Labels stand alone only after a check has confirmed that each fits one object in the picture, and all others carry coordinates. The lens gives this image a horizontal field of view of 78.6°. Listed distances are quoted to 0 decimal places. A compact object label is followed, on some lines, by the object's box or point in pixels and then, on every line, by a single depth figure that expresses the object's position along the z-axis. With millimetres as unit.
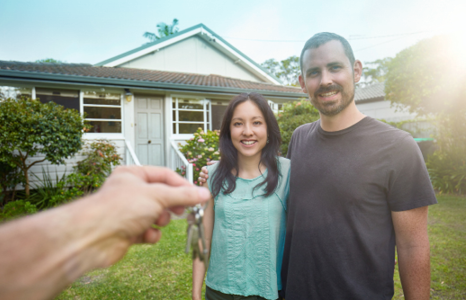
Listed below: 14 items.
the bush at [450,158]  8727
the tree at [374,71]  43906
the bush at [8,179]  6615
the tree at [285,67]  42250
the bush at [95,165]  6667
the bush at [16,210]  5236
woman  1788
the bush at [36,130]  5984
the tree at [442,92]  8492
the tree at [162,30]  26953
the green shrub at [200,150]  8328
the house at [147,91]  8562
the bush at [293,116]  8203
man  1533
